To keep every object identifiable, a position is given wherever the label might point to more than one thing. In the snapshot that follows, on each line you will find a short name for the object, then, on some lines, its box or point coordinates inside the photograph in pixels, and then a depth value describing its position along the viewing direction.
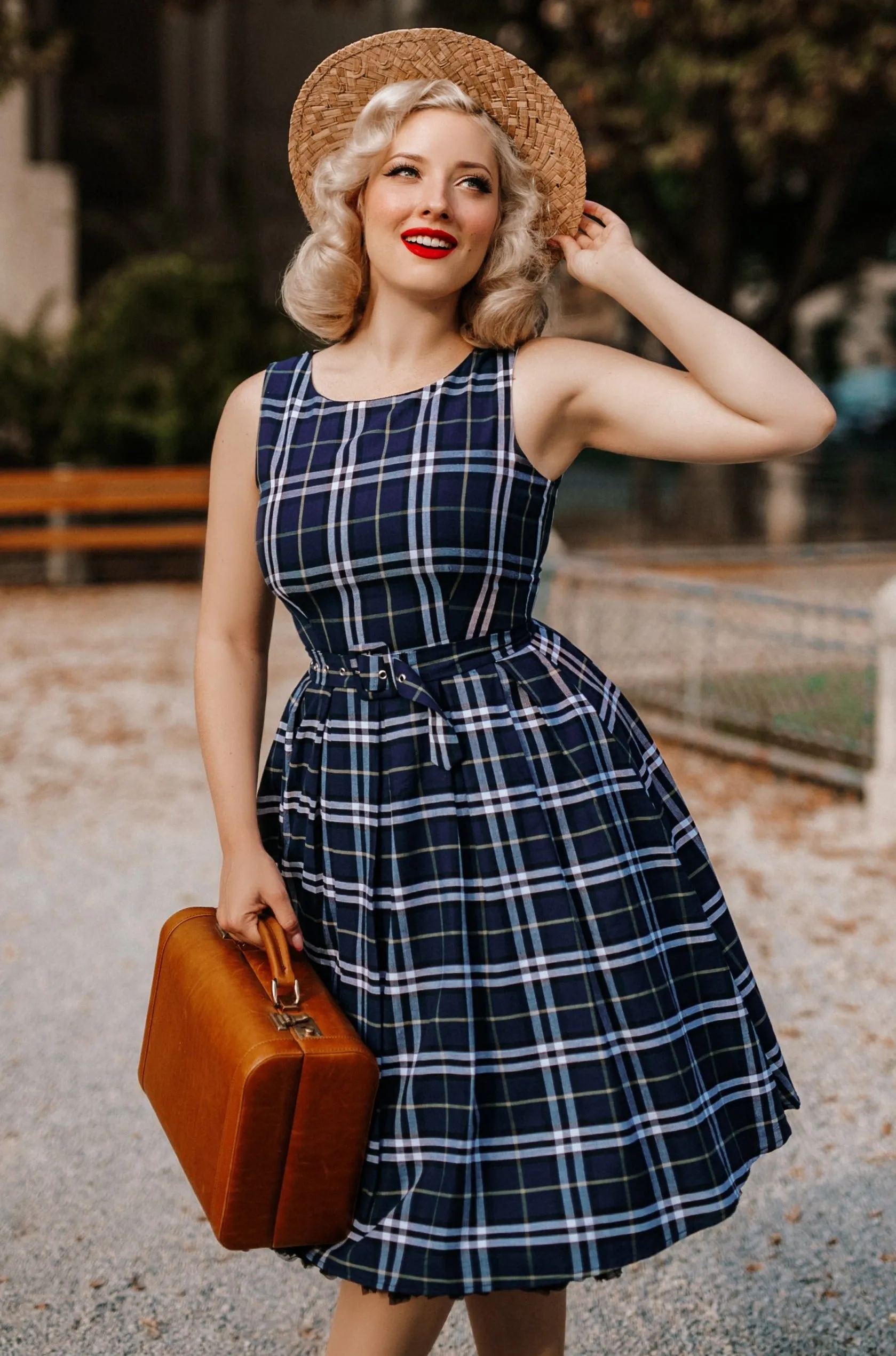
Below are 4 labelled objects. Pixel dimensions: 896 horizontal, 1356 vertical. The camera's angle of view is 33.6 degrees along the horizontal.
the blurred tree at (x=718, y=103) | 10.76
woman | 1.84
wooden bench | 12.82
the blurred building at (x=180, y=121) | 16.98
